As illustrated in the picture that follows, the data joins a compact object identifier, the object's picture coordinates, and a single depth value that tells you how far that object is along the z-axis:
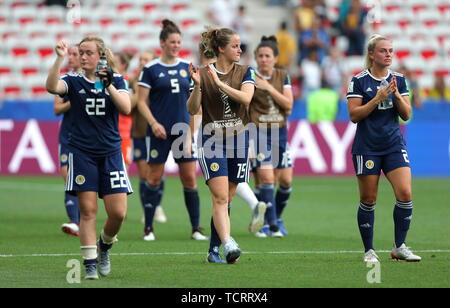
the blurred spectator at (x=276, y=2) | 30.25
